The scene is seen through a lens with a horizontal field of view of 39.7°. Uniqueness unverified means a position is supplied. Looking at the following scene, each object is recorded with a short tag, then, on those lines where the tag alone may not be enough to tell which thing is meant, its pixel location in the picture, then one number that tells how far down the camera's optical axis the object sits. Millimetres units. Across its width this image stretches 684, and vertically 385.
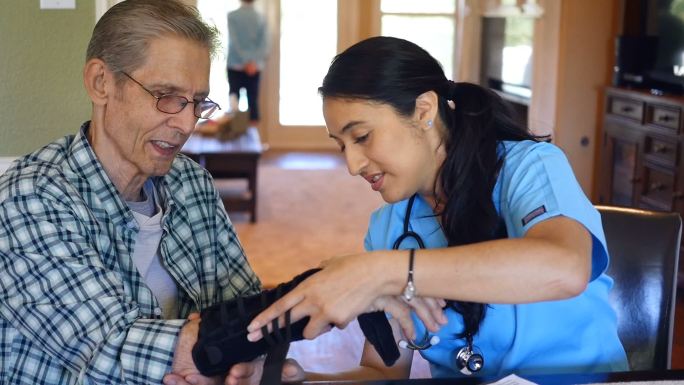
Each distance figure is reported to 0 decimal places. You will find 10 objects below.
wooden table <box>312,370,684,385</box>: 1405
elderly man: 1480
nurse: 1449
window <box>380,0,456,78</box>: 8789
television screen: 4766
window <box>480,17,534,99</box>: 6668
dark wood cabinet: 4473
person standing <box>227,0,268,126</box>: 8164
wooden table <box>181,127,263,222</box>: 5531
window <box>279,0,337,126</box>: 8805
